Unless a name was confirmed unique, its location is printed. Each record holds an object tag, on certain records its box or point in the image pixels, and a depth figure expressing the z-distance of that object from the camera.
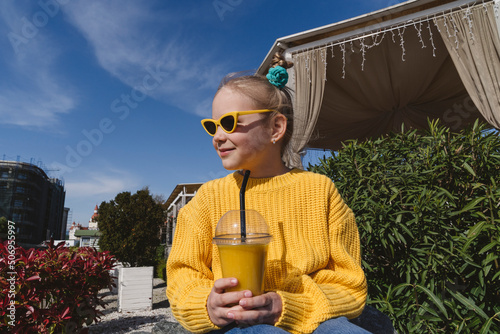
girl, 1.05
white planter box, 6.23
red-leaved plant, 3.02
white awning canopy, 5.14
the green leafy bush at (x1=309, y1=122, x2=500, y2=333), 1.79
